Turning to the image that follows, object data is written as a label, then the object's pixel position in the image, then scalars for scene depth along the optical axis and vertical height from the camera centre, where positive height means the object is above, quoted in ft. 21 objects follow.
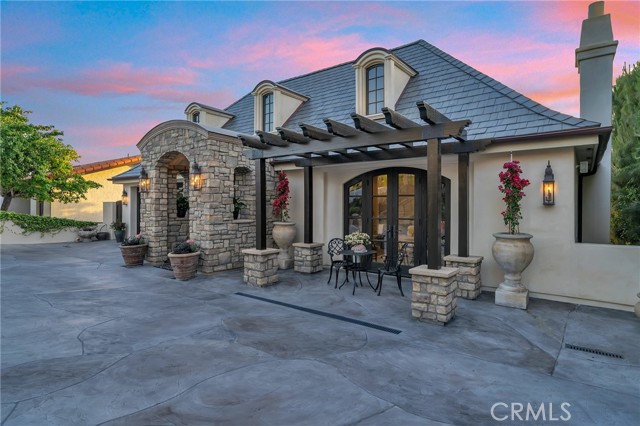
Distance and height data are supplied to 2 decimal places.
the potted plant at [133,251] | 28.86 -3.26
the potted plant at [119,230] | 47.16 -2.20
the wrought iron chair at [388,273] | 19.17 -3.50
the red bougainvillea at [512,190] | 17.74 +1.38
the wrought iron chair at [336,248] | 22.11 -2.67
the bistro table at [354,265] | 20.08 -3.45
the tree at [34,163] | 43.78 +7.72
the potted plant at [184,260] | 23.62 -3.39
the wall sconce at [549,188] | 18.29 +1.53
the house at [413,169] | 17.61 +3.49
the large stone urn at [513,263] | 17.28 -2.66
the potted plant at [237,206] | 28.68 +0.80
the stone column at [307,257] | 25.93 -3.50
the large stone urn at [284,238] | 27.66 -2.02
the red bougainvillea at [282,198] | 27.99 +1.48
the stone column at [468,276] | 18.94 -3.65
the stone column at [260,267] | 21.58 -3.59
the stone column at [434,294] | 14.52 -3.71
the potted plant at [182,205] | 33.37 +1.05
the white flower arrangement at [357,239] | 21.42 -1.64
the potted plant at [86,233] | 50.90 -2.84
